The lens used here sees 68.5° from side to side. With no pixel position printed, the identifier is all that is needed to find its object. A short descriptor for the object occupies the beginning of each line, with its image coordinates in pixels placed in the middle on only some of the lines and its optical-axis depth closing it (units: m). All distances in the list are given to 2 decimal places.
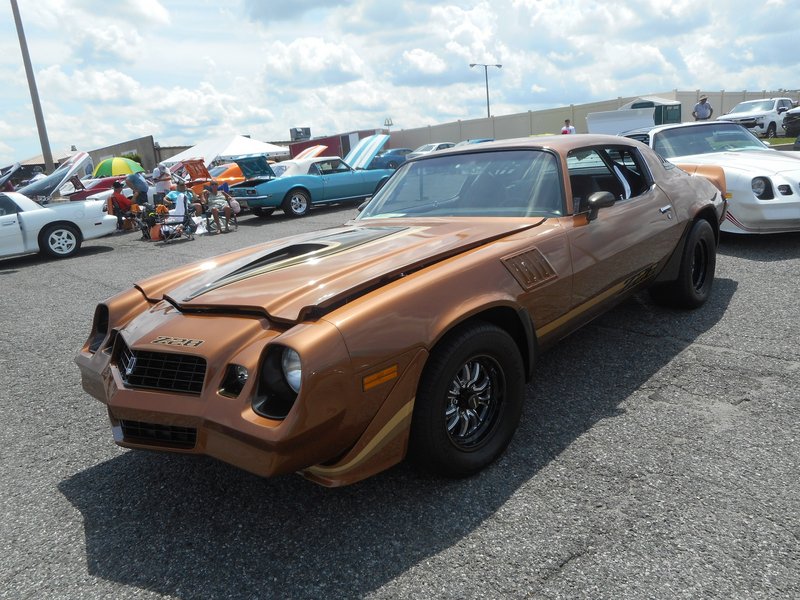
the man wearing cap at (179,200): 12.45
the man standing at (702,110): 16.09
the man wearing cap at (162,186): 14.76
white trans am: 5.86
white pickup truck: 23.95
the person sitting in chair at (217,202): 12.87
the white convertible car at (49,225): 10.42
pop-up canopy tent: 24.09
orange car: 16.65
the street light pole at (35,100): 18.14
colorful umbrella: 24.02
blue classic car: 13.82
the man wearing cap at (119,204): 14.93
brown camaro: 2.02
